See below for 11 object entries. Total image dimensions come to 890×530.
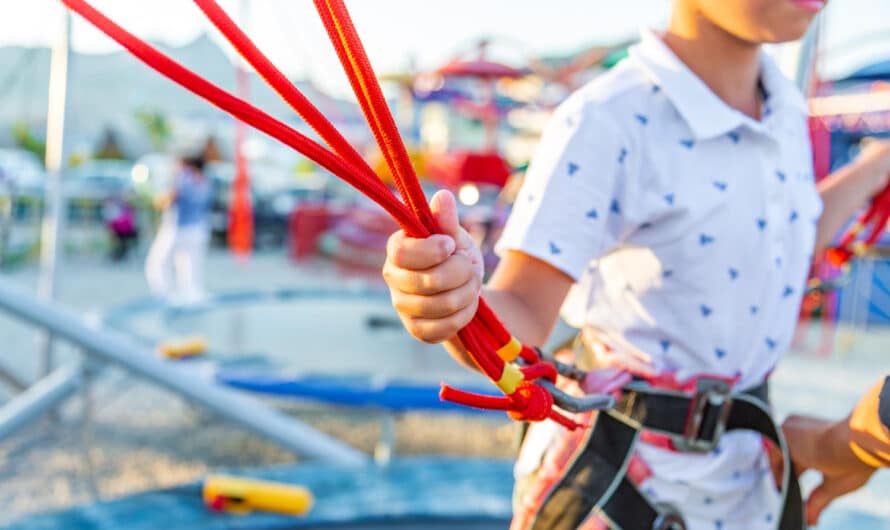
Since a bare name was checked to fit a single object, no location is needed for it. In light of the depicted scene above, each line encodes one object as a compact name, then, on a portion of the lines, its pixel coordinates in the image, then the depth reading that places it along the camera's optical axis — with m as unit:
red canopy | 8.96
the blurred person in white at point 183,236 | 5.69
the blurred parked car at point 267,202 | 11.83
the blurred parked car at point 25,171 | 12.17
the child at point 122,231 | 9.25
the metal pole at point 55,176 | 3.14
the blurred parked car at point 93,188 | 11.54
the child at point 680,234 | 0.82
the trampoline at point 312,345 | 2.92
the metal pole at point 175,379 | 2.39
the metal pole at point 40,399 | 2.74
